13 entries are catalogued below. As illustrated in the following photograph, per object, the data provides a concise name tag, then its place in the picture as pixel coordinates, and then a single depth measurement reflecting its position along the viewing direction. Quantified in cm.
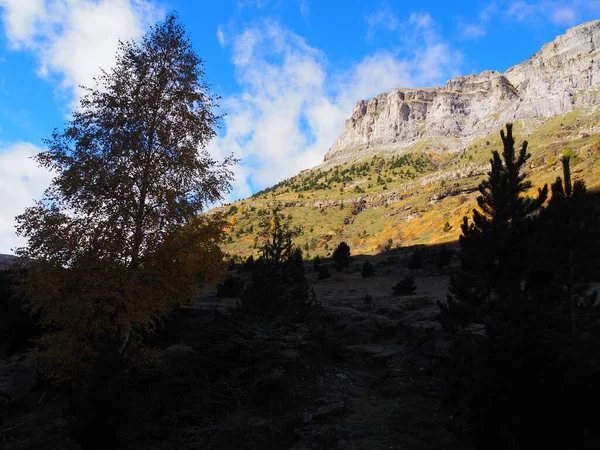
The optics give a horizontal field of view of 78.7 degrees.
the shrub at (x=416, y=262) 3044
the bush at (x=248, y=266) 3859
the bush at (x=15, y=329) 1794
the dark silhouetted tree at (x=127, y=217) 729
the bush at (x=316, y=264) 3779
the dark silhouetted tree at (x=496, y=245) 725
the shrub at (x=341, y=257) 3497
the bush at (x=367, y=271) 2981
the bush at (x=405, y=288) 2008
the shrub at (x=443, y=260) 2825
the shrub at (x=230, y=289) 2348
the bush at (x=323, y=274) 3206
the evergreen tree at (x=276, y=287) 1196
